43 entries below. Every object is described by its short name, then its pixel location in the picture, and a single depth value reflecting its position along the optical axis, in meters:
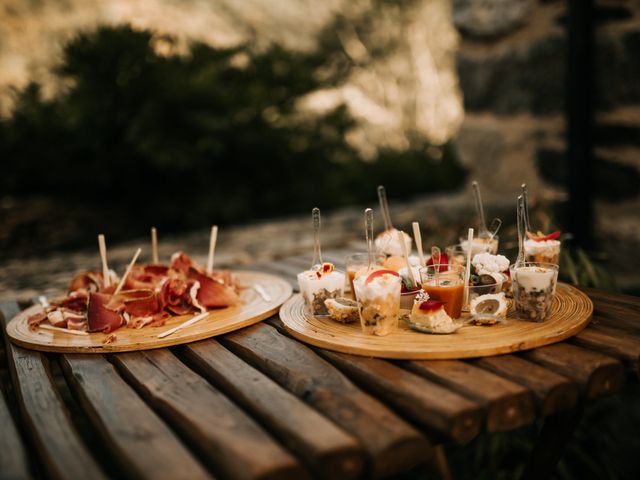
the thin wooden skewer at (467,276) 1.65
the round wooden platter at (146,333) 1.68
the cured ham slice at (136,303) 1.88
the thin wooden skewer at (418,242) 1.74
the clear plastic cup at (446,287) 1.66
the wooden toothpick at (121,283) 1.91
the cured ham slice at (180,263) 2.11
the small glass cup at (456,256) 1.87
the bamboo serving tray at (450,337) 1.46
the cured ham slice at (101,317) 1.81
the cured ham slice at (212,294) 1.96
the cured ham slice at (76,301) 1.98
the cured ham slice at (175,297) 1.94
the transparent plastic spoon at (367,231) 1.70
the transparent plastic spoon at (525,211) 1.77
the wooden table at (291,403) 1.11
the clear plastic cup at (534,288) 1.60
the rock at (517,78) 3.13
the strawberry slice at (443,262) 1.75
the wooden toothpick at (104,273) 1.91
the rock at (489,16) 3.21
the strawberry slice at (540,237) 1.81
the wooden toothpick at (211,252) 1.99
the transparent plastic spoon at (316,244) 1.77
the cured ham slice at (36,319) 1.88
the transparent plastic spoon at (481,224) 1.90
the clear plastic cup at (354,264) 1.90
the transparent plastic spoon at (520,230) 1.66
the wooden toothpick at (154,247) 2.11
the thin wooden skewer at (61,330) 1.80
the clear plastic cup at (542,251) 1.79
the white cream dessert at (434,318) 1.58
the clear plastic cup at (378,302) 1.56
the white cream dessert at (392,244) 2.01
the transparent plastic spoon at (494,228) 1.93
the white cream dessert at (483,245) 1.92
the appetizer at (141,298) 1.84
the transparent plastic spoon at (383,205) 1.99
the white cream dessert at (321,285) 1.76
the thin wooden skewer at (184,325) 1.73
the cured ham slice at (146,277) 2.01
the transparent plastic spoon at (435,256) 1.75
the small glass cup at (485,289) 1.69
